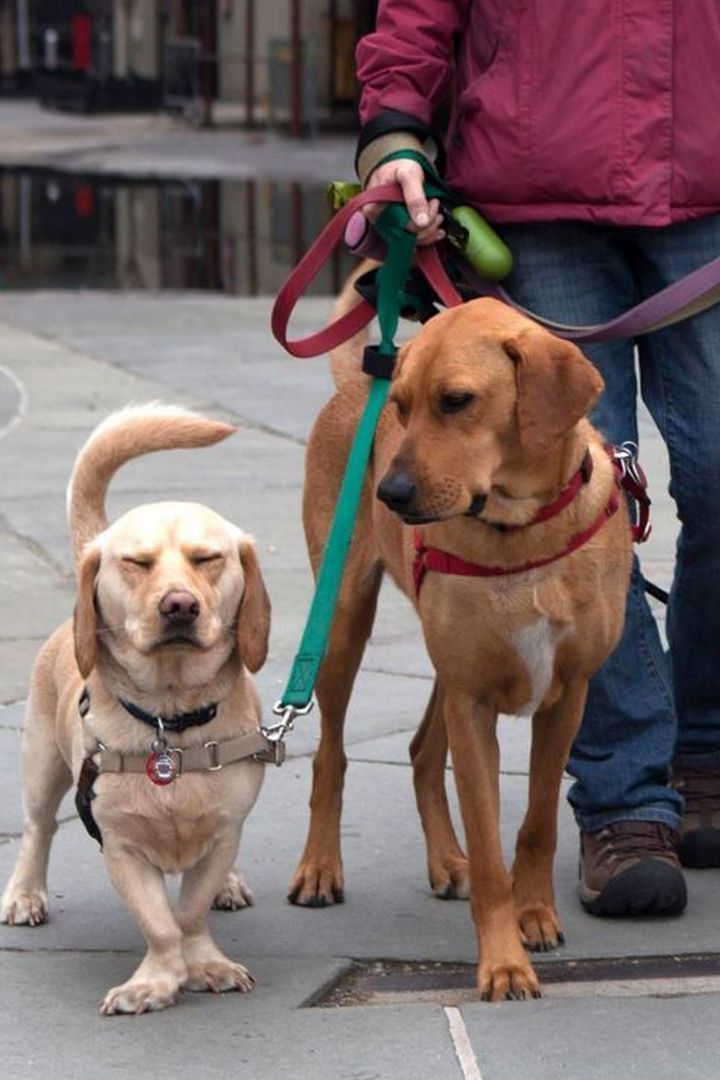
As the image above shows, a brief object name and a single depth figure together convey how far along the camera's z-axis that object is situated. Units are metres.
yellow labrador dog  7.83
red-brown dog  7.55
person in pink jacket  8.84
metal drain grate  8.07
